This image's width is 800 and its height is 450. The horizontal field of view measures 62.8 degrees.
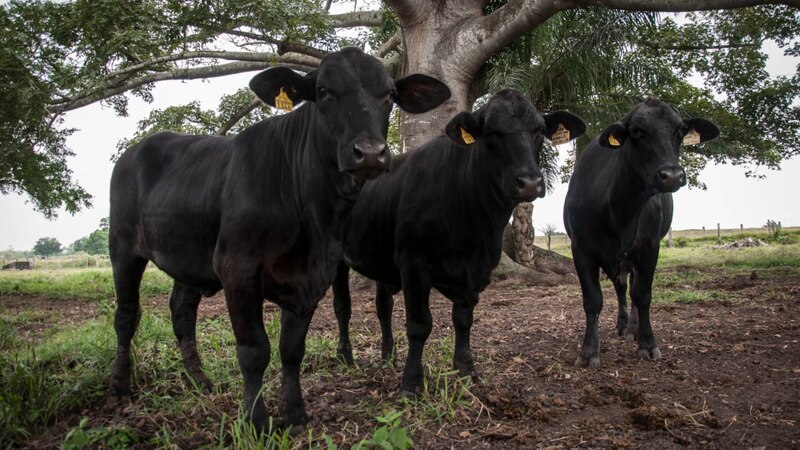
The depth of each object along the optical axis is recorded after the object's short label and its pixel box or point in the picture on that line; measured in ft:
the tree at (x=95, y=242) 149.57
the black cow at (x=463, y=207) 14.73
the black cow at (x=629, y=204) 17.61
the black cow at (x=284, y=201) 11.91
